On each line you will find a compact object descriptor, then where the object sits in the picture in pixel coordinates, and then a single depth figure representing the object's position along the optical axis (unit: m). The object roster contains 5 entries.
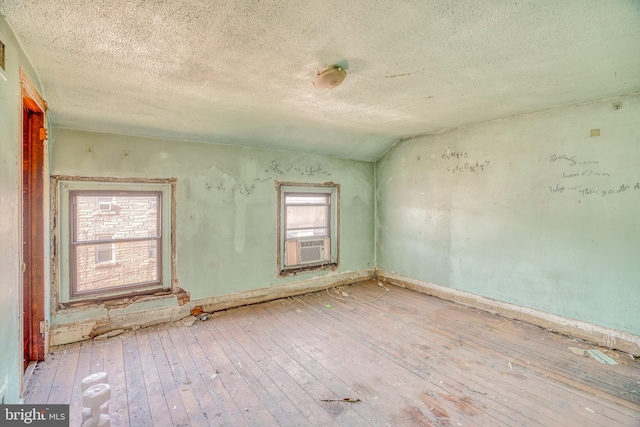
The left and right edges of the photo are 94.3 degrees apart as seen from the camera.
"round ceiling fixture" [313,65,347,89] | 2.11
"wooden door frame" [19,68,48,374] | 2.56
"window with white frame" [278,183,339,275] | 4.59
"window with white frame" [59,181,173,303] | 3.14
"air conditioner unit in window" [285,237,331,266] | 4.63
